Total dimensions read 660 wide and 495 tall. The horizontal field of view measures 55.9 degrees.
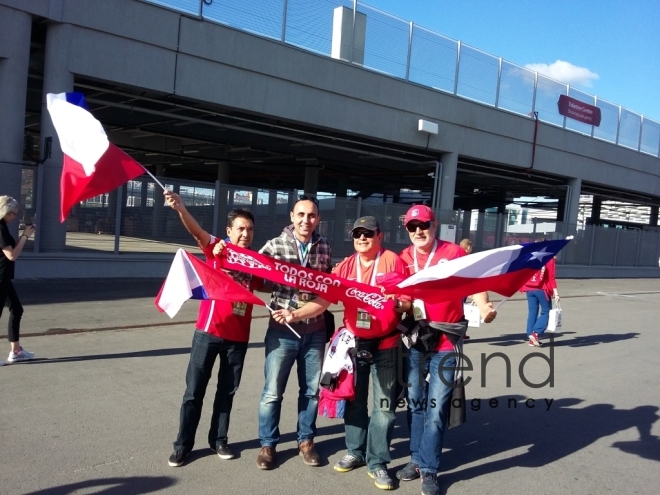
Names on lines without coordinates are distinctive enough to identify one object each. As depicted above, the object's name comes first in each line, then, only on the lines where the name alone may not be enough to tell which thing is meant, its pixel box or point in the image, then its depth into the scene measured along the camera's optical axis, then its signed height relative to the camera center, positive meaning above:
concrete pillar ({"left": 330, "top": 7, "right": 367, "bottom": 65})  18.53 +5.88
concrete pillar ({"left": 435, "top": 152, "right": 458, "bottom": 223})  23.05 +2.22
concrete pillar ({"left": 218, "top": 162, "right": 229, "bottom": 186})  31.55 +2.29
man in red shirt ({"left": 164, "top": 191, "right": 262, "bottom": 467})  4.59 -1.02
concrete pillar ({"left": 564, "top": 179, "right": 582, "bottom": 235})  28.34 +2.08
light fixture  21.09 +3.68
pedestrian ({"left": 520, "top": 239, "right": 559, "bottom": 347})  10.02 -0.93
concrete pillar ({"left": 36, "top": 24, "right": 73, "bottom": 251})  14.02 +0.93
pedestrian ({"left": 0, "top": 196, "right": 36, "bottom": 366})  6.56 -0.69
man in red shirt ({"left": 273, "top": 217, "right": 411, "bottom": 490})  4.51 -0.91
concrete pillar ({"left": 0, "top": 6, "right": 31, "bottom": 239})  13.44 +2.38
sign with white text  26.48 +6.01
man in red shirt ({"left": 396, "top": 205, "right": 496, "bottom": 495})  4.43 -0.97
